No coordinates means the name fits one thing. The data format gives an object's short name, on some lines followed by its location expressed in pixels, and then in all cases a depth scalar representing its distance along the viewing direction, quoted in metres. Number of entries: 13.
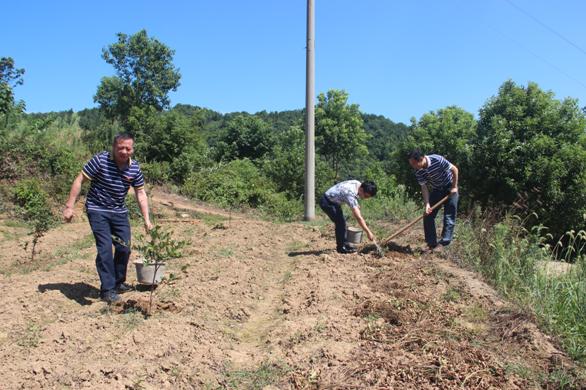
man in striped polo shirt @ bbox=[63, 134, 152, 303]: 4.74
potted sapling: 4.34
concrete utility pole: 11.20
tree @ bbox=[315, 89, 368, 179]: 33.03
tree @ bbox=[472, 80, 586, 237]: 15.41
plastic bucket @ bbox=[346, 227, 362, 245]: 7.07
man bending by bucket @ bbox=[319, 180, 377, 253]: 6.40
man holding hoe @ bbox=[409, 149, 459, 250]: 6.68
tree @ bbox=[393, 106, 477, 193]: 21.75
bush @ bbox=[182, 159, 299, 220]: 14.74
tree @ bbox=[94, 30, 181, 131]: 31.83
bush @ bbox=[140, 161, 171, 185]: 15.21
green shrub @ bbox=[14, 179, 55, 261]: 10.16
